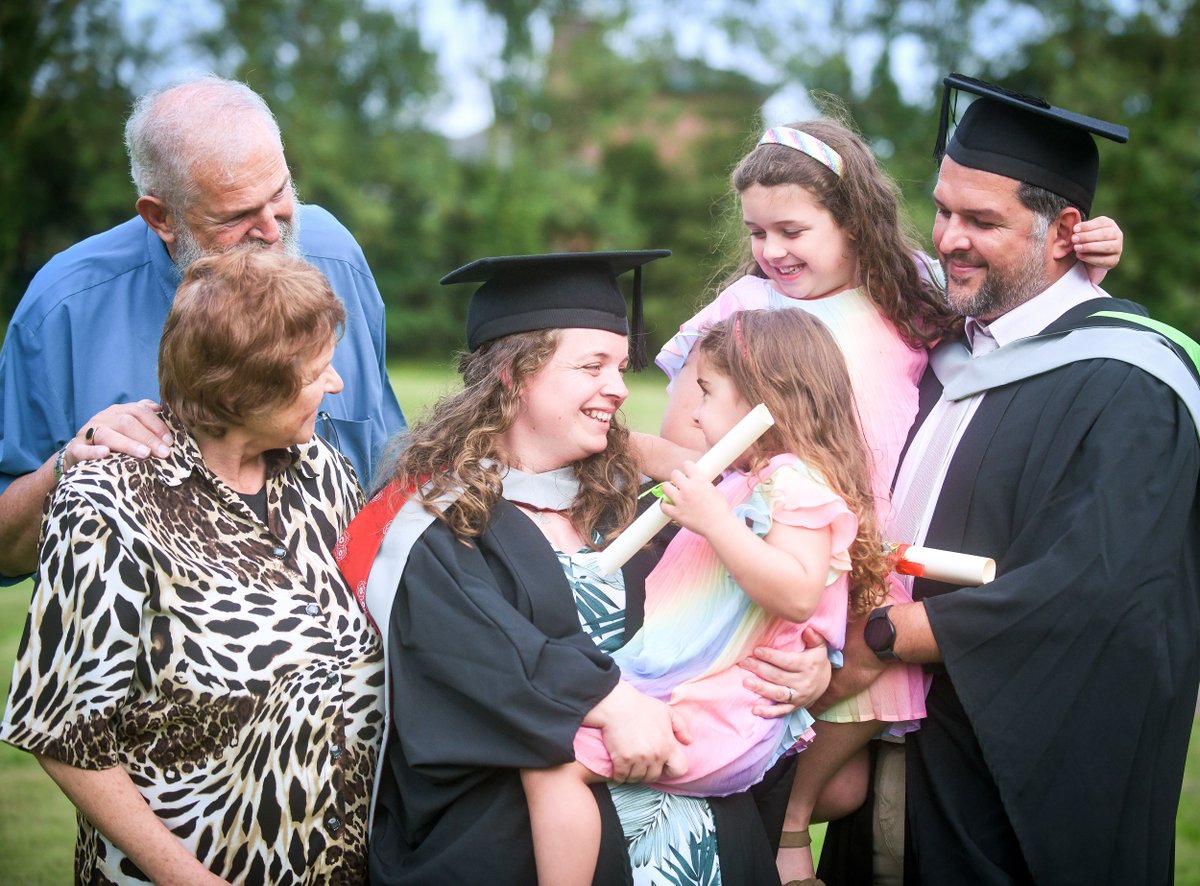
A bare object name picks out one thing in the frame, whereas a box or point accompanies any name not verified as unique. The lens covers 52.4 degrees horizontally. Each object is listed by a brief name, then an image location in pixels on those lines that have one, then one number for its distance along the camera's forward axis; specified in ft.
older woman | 8.23
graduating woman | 8.75
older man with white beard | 10.57
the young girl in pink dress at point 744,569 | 8.73
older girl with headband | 10.76
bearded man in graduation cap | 9.43
